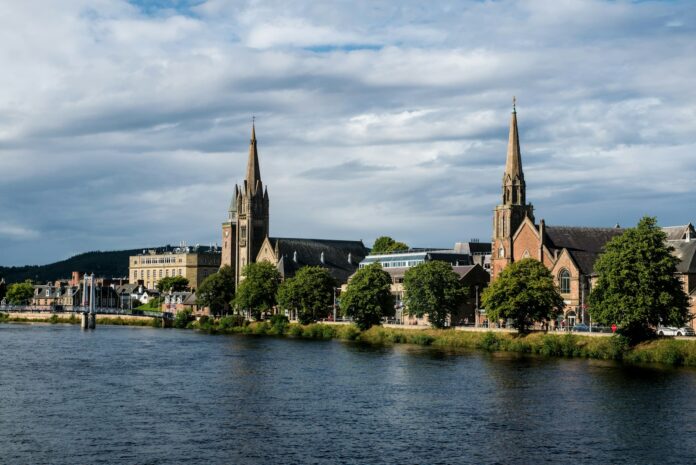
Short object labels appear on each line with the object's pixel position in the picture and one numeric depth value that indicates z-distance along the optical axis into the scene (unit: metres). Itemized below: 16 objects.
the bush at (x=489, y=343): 105.49
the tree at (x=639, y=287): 86.81
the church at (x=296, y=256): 186.12
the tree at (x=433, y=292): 119.44
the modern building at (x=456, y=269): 143.25
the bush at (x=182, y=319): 175.75
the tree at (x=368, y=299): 126.94
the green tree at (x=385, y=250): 192.50
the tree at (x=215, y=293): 181.62
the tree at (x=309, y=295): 144.50
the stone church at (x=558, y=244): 119.23
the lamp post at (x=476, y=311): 136.12
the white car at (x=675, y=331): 97.66
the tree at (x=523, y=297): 103.50
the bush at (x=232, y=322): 160.25
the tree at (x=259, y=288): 159.00
